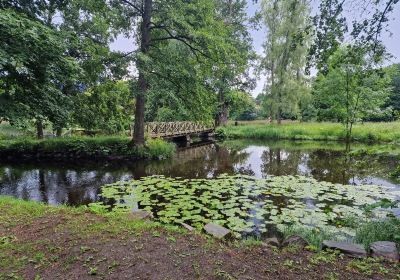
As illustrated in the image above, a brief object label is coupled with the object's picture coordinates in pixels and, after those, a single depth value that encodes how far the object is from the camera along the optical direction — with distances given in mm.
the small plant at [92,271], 3040
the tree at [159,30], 12102
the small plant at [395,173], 4252
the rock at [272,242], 4234
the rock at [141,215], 4910
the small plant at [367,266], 3283
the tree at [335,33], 4953
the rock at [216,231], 4341
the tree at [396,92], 41075
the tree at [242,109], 22959
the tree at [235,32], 27531
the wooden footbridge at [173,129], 18203
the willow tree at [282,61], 27672
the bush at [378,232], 4371
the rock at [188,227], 4647
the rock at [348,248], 3779
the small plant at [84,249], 3499
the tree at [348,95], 17422
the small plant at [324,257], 3477
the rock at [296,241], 4160
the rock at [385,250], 3713
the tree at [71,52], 7359
